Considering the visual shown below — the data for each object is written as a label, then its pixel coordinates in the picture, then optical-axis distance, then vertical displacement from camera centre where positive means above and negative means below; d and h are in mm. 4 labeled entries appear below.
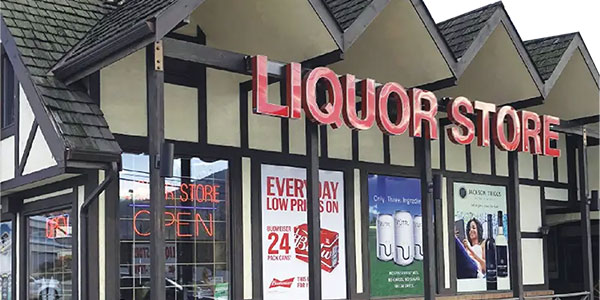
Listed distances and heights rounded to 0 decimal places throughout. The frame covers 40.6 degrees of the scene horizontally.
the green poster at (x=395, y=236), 11164 -374
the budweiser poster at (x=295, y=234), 9867 -282
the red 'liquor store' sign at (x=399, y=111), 7953 +1105
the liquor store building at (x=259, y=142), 7996 +829
